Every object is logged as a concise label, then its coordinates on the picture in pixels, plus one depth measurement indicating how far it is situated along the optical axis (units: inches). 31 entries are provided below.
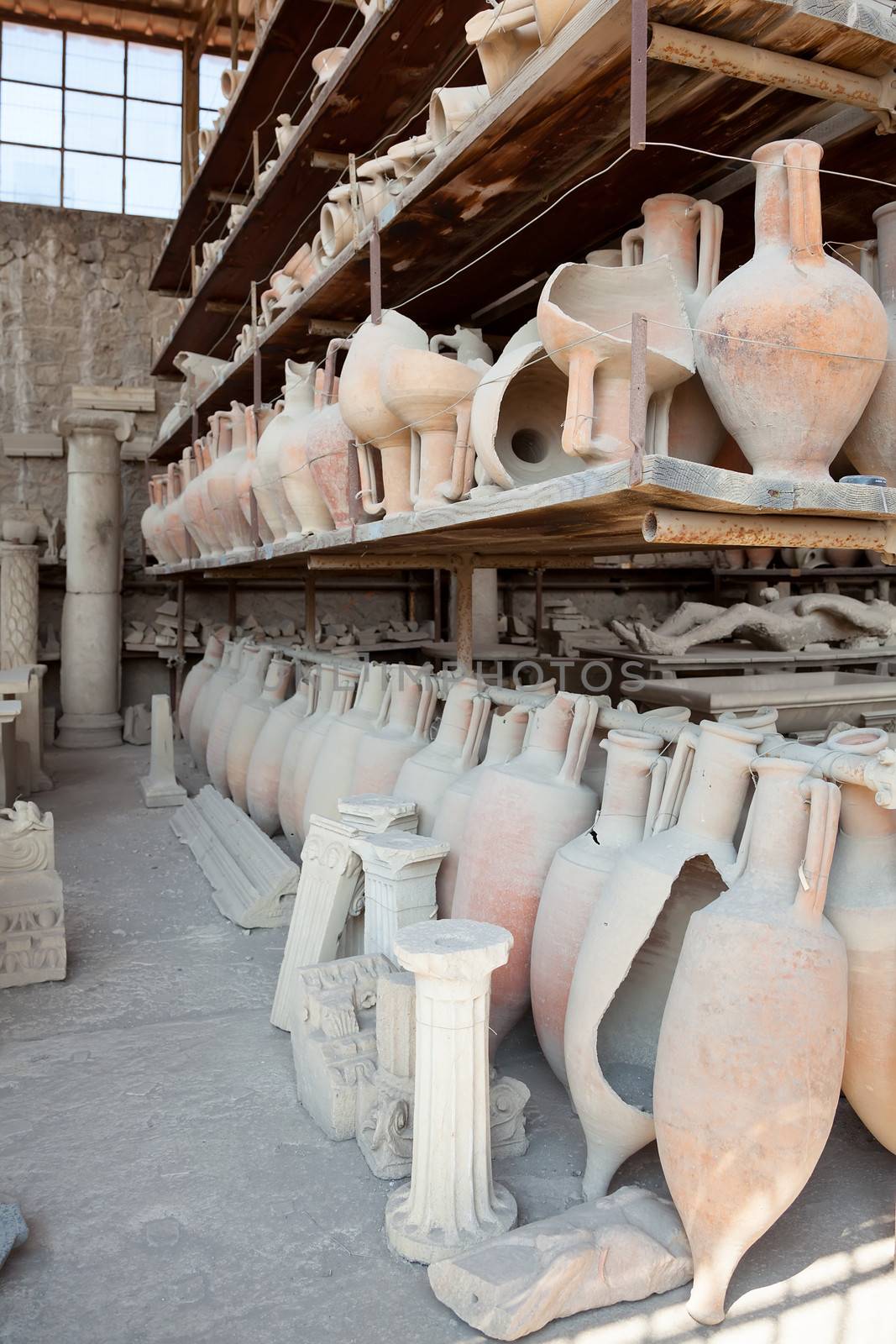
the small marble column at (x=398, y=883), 105.4
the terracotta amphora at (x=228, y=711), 226.4
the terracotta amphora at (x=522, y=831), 100.9
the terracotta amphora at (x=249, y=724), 208.4
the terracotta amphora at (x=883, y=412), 89.5
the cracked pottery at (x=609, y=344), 81.7
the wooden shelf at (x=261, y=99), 214.4
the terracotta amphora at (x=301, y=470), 161.9
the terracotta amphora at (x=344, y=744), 151.8
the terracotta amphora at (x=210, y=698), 255.4
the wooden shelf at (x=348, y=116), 156.8
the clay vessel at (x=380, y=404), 124.3
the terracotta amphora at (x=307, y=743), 166.9
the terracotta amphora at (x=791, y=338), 78.7
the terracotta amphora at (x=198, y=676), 281.7
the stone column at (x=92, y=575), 338.0
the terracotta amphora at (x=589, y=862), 90.3
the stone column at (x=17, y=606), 313.0
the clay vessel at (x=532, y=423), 111.3
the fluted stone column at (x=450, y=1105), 76.0
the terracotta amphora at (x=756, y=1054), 69.4
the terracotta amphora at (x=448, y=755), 122.7
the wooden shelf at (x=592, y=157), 84.9
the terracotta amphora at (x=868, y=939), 73.8
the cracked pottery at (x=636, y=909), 80.1
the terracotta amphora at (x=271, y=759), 190.5
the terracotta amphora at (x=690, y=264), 91.9
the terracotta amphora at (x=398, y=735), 140.3
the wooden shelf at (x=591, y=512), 74.3
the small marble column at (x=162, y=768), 241.3
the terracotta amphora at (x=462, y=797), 112.9
